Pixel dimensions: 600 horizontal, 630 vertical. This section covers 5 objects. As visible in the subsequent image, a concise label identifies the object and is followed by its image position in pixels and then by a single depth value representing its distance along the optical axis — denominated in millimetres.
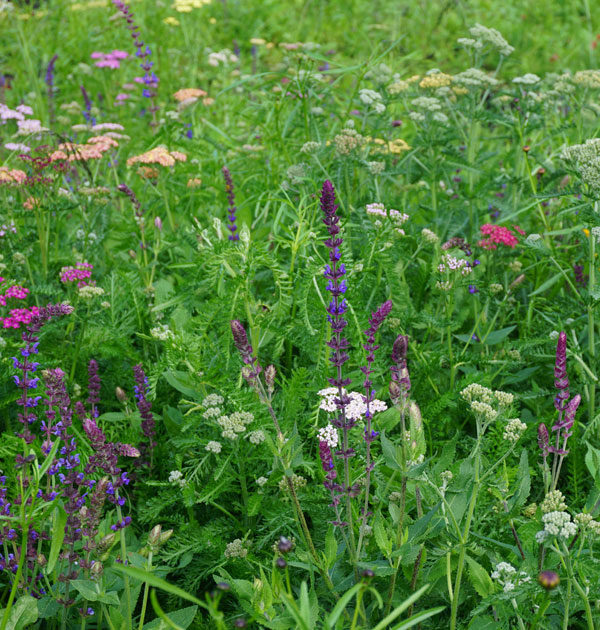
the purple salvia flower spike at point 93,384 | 2246
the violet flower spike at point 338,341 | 1492
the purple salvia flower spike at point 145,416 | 2264
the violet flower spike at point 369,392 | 1534
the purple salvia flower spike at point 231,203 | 2865
